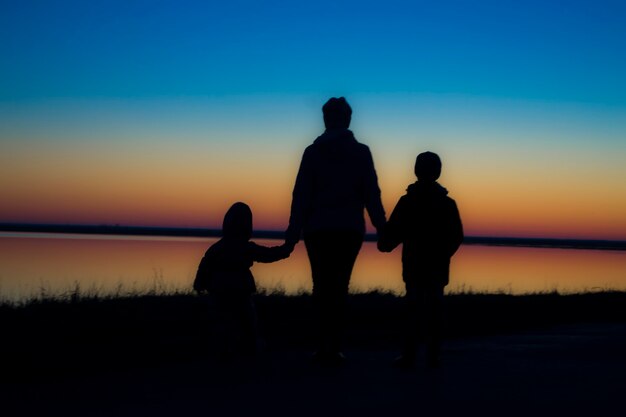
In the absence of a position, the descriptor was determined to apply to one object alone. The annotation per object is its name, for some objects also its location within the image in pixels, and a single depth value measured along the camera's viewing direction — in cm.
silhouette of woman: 740
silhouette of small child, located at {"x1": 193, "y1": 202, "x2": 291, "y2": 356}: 747
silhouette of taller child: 752
